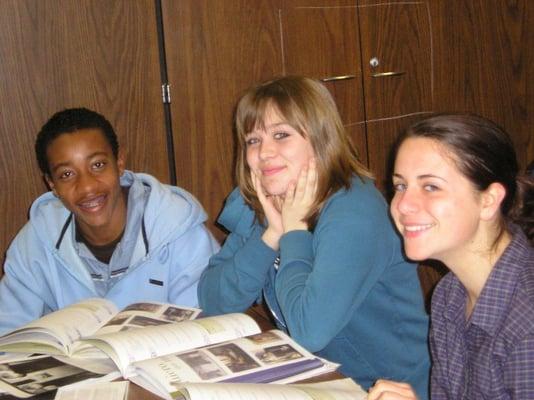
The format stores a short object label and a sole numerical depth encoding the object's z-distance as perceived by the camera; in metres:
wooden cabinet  2.31
